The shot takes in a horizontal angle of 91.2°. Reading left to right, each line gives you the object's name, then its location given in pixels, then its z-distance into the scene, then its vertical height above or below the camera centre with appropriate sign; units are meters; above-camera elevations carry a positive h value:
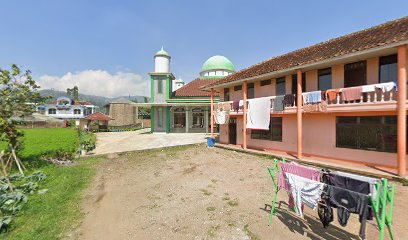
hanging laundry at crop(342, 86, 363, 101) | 9.12 +1.13
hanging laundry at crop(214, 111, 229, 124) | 16.13 +0.07
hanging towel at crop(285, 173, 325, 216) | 4.13 -1.58
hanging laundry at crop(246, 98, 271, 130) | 13.09 +0.31
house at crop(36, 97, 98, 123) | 55.09 +2.69
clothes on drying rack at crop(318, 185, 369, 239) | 3.45 -1.60
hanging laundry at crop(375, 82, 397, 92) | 8.21 +1.29
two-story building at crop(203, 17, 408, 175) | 8.52 +0.90
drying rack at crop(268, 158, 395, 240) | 3.18 -1.38
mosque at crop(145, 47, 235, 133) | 26.12 +1.59
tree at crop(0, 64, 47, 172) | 9.05 +0.77
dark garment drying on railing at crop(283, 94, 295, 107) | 11.94 +1.07
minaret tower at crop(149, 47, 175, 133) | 26.34 +2.79
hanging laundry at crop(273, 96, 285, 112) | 12.29 +0.85
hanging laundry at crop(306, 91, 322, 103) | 10.45 +1.10
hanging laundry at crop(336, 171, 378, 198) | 3.35 -1.11
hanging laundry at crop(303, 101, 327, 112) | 10.29 +0.55
